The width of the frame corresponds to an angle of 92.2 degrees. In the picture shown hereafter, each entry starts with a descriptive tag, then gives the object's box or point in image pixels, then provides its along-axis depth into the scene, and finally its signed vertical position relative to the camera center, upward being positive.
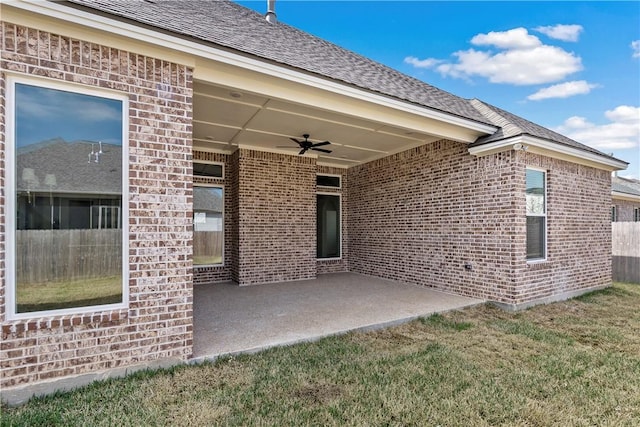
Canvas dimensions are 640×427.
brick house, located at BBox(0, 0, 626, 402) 2.82 +0.49
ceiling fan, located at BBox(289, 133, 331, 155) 7.09 +1.53
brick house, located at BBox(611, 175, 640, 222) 14.06 +0.42
